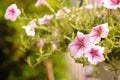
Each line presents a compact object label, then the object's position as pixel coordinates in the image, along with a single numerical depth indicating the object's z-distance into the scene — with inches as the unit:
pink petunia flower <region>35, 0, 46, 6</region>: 36.7
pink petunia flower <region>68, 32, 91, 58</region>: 27.4
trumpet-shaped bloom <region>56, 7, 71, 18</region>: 34.6
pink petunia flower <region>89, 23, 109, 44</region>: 27.6
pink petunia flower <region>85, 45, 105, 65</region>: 27.2
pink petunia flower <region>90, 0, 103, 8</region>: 33.3
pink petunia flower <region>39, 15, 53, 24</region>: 36.0
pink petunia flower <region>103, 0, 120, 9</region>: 28.0
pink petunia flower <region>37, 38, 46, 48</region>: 38.1
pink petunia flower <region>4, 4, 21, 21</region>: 35.4
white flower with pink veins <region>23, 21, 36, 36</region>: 35.6
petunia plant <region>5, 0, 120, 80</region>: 27.5
